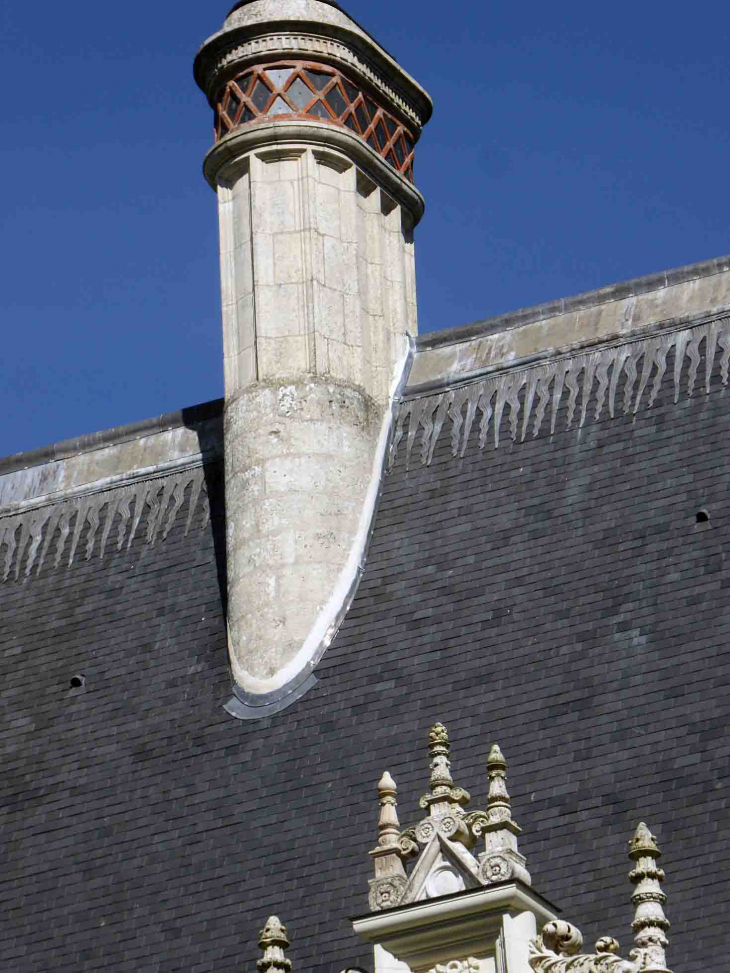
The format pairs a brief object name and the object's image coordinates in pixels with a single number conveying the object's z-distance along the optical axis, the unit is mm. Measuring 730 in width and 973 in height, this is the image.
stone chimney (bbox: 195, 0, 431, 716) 28094
